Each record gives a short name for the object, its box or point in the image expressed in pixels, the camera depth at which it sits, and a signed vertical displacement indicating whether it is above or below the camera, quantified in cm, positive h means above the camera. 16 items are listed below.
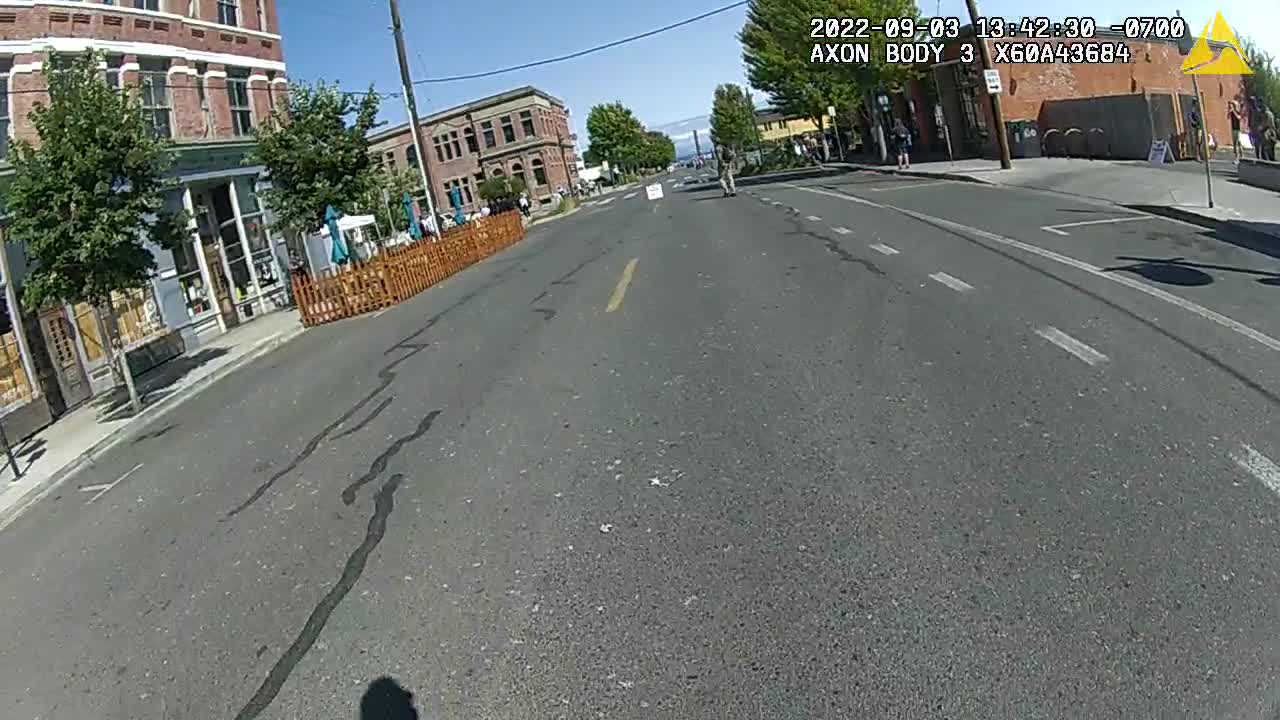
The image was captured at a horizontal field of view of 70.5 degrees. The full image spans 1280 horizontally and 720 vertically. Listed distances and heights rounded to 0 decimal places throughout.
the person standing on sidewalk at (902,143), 3475 +80
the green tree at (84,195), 1130 +192
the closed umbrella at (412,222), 3312 +192
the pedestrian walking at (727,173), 3612 +123
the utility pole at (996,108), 2598 +98
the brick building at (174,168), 1399 +342
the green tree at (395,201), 3222 +294
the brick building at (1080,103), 2759 +96
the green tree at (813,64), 3800 +587
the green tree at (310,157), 2103 +321
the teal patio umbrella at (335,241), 2078 +115
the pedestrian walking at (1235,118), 2640 -122
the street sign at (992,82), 2520 +165
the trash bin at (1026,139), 3250 -8
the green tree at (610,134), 10594 +1102
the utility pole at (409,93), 2966 +582
